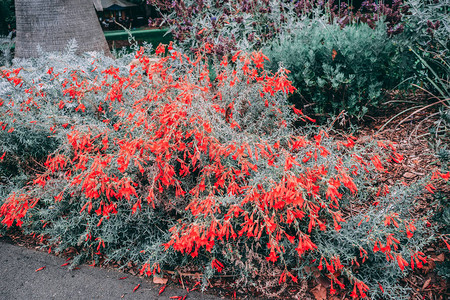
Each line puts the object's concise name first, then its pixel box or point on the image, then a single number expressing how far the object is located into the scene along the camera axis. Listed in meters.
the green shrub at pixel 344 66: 3.51
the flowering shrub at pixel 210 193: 2.13
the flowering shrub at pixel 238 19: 4.28
